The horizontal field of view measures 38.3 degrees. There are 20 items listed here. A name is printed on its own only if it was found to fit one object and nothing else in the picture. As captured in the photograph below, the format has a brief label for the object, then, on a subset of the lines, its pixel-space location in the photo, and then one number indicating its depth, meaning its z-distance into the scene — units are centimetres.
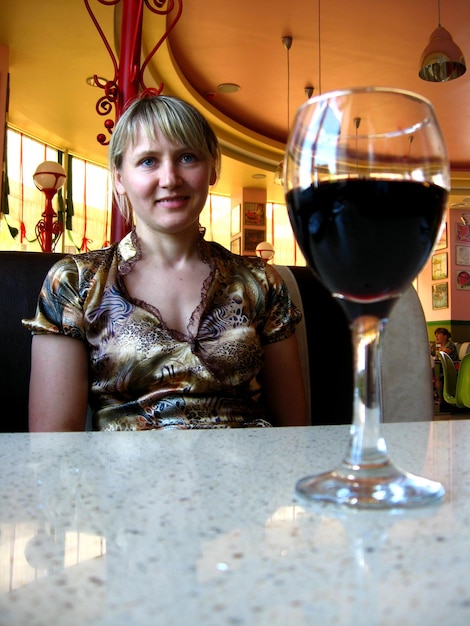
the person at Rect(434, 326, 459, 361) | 804
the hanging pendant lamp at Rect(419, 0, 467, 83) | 449
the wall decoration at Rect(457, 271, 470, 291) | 1186
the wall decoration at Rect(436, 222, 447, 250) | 1195
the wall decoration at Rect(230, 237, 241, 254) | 1066
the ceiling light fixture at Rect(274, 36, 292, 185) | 617
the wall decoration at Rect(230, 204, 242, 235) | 1062
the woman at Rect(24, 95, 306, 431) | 122
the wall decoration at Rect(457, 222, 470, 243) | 1201
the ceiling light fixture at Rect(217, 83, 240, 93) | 741
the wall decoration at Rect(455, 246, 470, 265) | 1187
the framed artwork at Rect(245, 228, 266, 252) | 1058
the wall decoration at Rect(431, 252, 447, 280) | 1196
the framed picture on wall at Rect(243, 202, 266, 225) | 1056
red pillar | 236
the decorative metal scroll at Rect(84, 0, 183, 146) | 232
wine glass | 38
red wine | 38
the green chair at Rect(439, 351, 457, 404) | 507
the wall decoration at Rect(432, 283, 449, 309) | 1187
